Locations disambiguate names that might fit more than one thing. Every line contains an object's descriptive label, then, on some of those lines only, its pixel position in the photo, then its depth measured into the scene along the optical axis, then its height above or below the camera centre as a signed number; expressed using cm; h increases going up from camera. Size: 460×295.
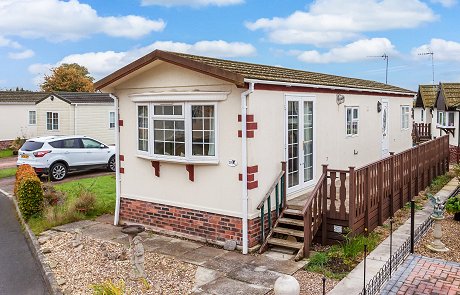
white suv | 1644 -90
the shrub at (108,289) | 556 -207
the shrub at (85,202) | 1137 -183
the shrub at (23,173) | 1225 -116
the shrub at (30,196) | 1126 -165
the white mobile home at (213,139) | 829 -19
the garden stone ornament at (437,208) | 778 -143
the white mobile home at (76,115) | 2545 +97
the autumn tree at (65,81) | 5116 +585
